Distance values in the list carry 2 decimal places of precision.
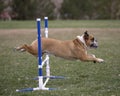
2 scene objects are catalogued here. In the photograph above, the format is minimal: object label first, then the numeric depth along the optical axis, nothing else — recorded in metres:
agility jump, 14.68
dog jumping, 17.55
